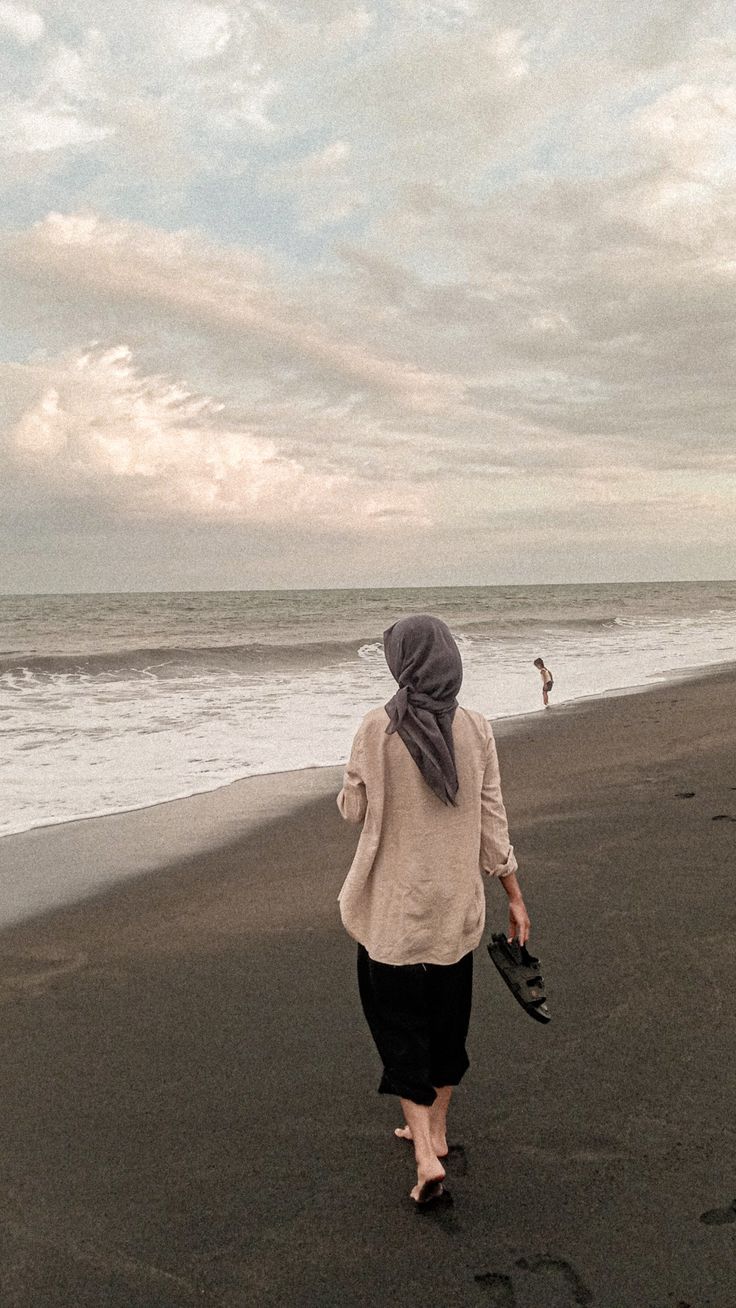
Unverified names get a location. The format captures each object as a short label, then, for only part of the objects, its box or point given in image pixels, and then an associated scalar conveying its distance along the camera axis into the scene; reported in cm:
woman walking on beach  267
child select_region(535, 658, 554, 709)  1465
